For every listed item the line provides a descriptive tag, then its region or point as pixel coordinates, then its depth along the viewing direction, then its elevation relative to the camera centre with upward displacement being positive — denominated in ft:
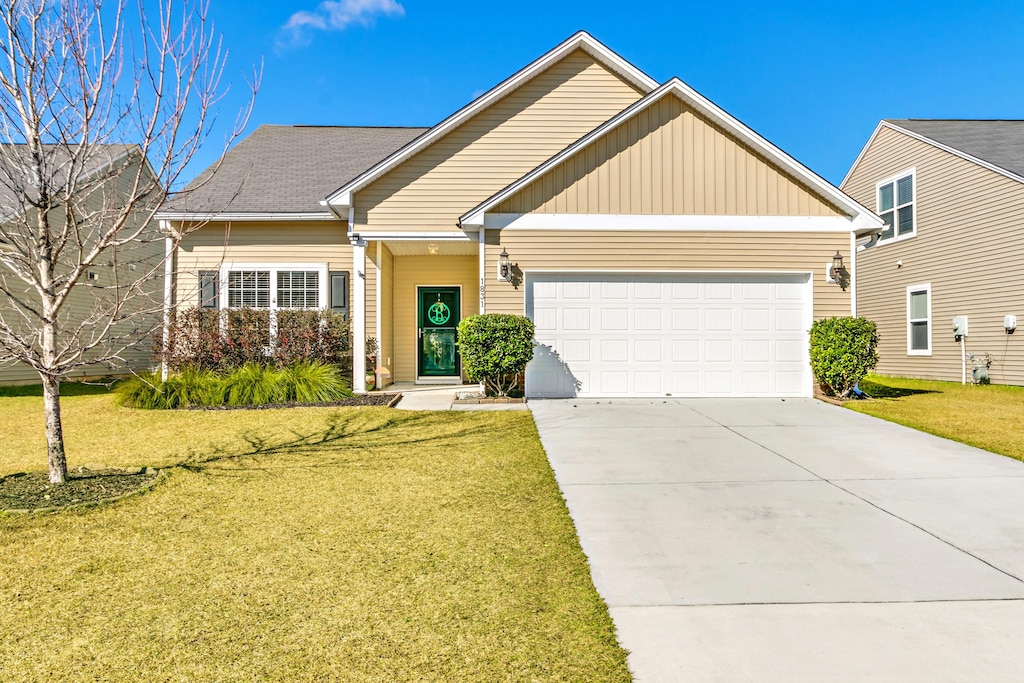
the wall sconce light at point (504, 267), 31.78 +4.46
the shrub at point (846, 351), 30.40 -0.22
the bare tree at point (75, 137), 13.98 +5.39
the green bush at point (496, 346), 29.94 +0.15
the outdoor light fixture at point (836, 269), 32.50 +4.36
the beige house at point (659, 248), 32.09 +5.57
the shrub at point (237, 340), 33.24 +0.58
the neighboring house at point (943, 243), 42.45 +8.36
